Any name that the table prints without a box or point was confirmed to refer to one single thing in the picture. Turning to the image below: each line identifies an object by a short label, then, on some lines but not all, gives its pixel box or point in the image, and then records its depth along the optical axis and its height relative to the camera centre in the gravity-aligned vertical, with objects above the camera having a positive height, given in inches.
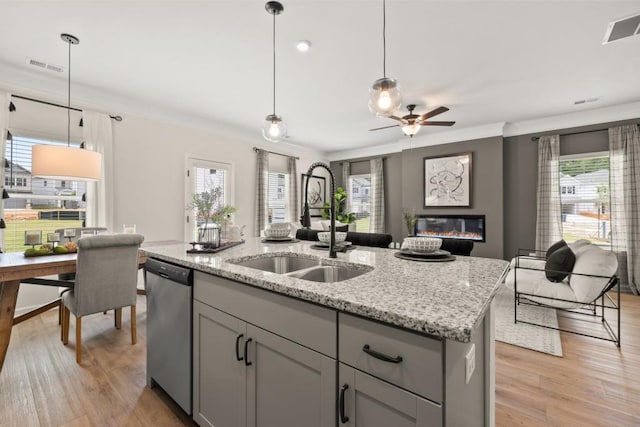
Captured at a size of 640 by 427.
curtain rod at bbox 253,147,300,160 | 223.5 +52.2
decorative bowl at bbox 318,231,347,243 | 74.7 -6.0
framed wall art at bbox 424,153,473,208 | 213.8 +26.2
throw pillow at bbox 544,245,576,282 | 113.6 -20.3
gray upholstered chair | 86.7 -20.5
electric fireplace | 209.5 -9.6
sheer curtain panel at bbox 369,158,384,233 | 262.5 +16.0
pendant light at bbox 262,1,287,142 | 101.8 +31.2
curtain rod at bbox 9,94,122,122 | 121.6 +51.3
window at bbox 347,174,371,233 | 280.4 +16.4
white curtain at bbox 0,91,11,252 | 118.9 +37.5
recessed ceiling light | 102.7 +62.0
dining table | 80.9 -17.4
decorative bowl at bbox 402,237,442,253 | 63.3 -6.7
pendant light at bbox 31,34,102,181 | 96.4 +18.4
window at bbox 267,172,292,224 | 245.0 +14.8
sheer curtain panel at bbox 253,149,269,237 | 223.3 +18.5
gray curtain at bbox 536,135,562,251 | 183.6 +12.1
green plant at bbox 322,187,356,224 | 274.2 +4.2
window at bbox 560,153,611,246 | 173.0 +10.2
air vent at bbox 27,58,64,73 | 113.7 +61.3
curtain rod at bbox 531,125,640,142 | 174.3 +51.2
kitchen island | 29.2 -16.5
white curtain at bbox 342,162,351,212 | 289.1 +36.8
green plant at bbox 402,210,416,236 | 234.8 -5.7
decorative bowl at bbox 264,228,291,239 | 94.7 -6.2
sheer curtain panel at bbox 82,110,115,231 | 141.1 +22.3
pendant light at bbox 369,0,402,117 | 79.9 +33.6
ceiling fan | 150.7 +49.3
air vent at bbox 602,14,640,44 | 91.1 +61.9
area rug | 98.3 -44.7
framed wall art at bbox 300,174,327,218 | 285.3 +20.3
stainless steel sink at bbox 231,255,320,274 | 69.8 -12.4
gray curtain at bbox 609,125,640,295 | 159.3 +8.2
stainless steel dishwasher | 60.3 -26.2
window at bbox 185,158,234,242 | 183.8 +23.5
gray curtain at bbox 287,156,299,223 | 256.1 +21.9
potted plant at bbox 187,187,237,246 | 74.7 +0.7
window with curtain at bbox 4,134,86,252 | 123.0 +6.9
